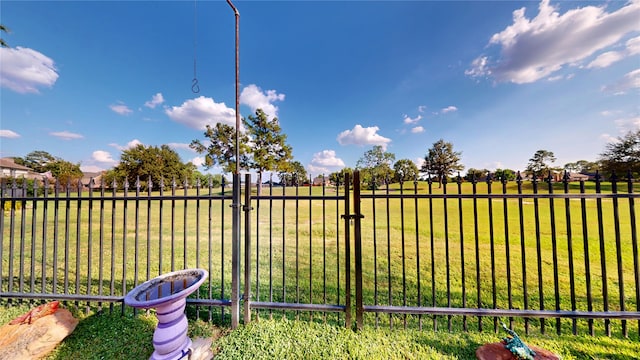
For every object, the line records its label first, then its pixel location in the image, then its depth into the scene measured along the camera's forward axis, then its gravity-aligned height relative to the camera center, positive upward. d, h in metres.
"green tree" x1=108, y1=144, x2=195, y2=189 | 35.44 +4.34
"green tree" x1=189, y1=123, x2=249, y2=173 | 24.80 +4.44
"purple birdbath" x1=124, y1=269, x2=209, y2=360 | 2.03 -1.14
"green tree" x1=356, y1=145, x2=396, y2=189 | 39.81 +4.34
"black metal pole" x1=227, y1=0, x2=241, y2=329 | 2.69 -0.80
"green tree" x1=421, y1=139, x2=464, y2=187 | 44.75 +5.58
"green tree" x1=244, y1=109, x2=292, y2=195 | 24.20 +4.74
